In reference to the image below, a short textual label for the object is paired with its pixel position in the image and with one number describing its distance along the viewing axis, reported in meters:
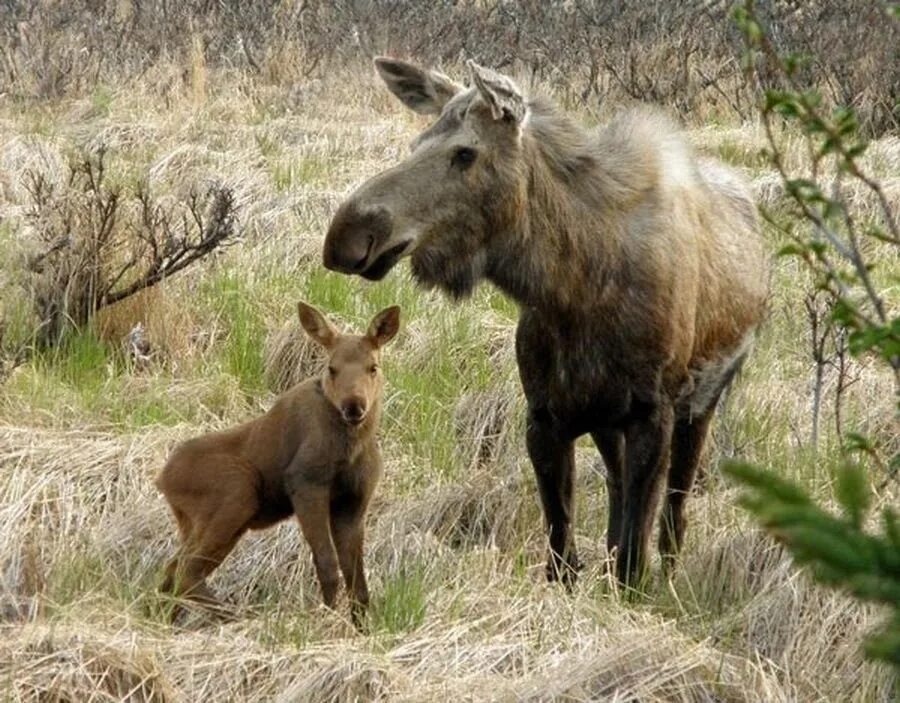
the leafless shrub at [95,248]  17.58
